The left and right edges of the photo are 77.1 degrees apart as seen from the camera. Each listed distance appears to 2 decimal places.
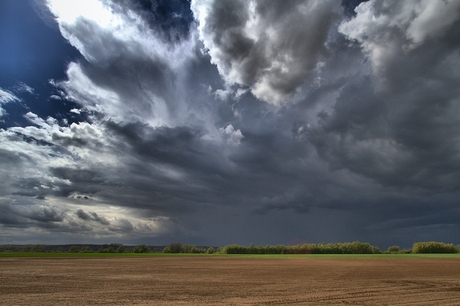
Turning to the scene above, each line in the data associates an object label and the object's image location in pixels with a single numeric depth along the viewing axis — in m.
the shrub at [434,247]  107.56
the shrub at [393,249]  119.35
